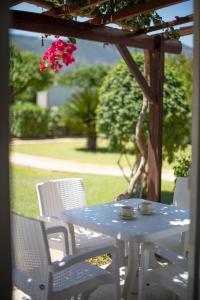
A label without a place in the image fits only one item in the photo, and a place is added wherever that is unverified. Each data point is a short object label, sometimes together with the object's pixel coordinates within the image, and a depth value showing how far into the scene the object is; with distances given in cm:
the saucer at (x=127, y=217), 312
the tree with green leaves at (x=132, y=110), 709
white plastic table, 279
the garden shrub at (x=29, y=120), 1611
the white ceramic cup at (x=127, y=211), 313
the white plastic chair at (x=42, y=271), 247
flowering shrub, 438
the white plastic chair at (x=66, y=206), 347
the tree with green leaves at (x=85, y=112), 1388
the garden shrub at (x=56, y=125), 1738
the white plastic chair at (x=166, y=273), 263
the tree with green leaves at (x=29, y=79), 1800
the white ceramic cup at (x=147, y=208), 328
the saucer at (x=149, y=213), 328
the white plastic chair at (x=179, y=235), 342
